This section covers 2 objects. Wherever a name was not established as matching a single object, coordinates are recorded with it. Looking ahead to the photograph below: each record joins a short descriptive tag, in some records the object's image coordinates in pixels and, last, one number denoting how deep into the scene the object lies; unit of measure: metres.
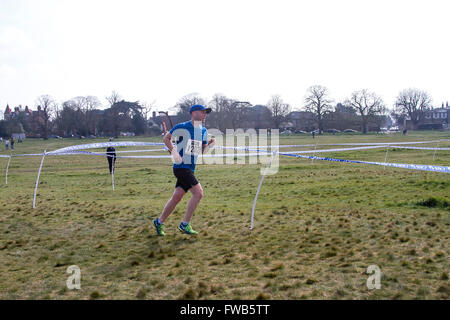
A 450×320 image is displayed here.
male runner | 5.77
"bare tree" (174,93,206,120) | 91.12
